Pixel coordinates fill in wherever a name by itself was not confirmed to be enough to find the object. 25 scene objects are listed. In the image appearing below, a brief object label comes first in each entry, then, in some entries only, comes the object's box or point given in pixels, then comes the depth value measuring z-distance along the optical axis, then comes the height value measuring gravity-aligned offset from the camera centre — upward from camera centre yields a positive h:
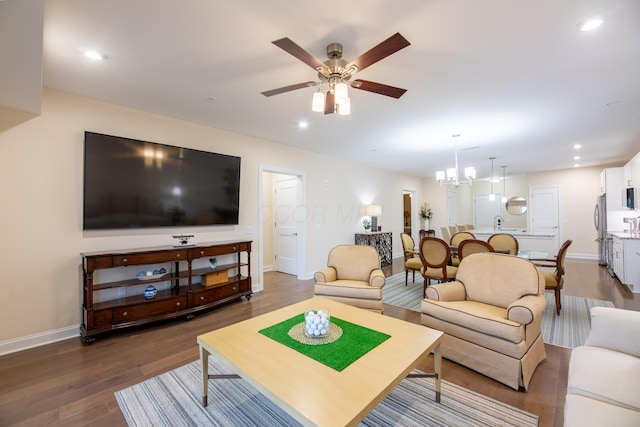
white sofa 1.23 -0.87
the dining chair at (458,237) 5.24 -0.42
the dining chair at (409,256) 4.86 -0.80
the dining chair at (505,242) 4.49 -0.46
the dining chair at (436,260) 4.06 -0.68
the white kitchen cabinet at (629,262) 4.59 -0.80
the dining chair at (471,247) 3.78 -0.45
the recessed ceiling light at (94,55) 2.30 +1.38
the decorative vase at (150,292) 3.30 -0.94
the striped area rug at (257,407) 1.82 -1.37
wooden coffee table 1.33 -0.92
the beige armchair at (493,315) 2.15 -0.87
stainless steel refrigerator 6.43 -0.36
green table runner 1.72 -0.90
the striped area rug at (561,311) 2.97 -1.32
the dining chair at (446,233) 6.12 -0.41
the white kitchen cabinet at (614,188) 6.17 +0.62
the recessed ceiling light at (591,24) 1.92 +1.37
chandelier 4.76 +0.74
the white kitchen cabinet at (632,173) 4.94 +0.84
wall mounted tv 3.16 +0.41
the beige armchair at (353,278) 3.26 -0.83
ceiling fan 1.78 +1.09
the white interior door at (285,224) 5.96 -0.19
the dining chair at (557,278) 3.55 -0.83
